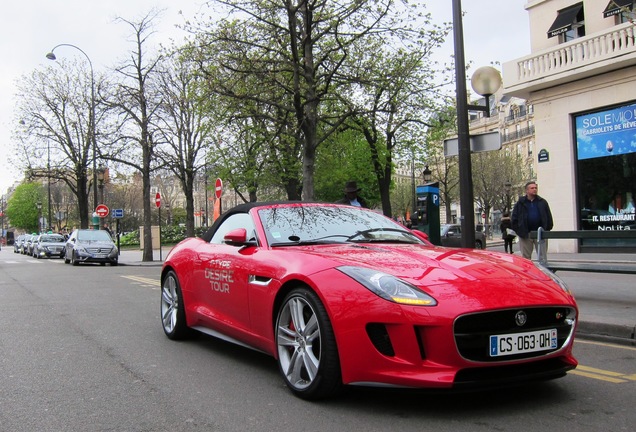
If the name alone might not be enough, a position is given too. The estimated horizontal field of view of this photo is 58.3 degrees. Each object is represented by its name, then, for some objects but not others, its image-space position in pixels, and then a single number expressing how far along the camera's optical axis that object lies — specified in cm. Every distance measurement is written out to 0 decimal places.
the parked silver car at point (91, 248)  2425
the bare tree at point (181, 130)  2778
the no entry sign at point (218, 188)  1831
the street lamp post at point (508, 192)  4378
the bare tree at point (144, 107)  2586
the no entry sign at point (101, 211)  3070
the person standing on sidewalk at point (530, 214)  973
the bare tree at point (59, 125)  3694
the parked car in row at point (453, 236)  2731
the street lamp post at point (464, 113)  888
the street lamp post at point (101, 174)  3190
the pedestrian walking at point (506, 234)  2297
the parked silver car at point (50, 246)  3456
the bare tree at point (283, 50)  1656
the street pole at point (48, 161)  3672
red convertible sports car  326
